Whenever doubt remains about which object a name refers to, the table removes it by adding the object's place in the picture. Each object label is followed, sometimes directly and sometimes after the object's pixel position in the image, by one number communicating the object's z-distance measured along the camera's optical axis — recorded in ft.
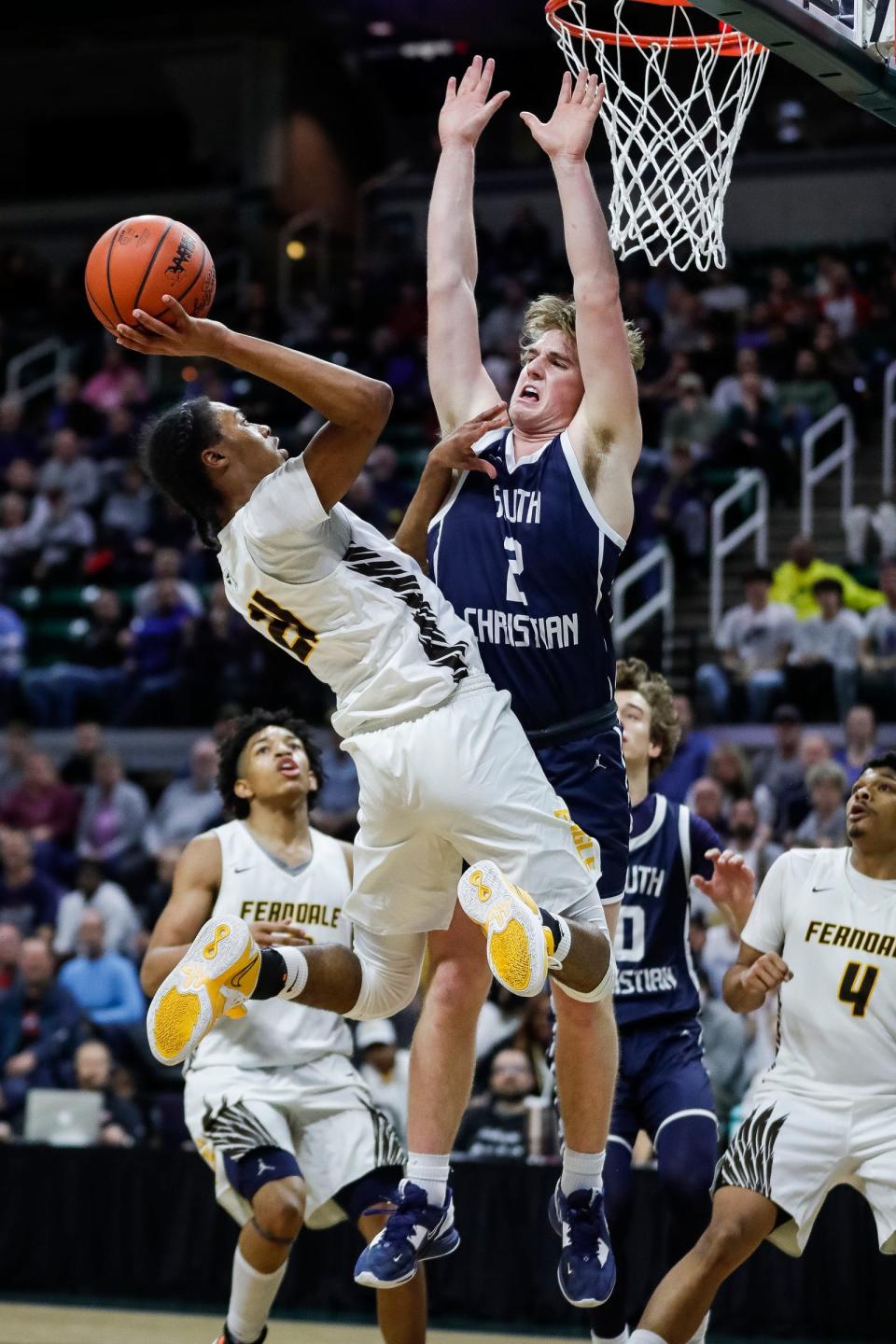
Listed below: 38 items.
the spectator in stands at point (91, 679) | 47.11
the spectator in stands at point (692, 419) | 47.26
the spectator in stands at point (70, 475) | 53.42
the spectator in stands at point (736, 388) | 47.88
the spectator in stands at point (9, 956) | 36.17
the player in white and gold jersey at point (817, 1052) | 20.24
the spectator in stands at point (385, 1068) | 31.12
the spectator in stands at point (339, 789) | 40.52
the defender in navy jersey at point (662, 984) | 20.97
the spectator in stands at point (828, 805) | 33.71
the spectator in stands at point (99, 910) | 38.17
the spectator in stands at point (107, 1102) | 32.76
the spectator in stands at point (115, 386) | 58.49
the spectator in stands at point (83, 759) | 44.96
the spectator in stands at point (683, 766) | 37.50
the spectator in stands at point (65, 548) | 52.06
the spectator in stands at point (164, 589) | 47.03
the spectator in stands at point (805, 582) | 40.45
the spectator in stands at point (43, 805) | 44.21
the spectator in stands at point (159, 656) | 45.88
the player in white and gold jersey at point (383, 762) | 16.34
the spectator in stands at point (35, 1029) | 34.55
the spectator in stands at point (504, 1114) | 30.71
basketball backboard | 17.25
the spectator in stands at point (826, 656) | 38.60
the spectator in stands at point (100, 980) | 36.47
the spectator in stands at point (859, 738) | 35.83
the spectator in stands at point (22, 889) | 40.24
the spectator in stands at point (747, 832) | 34.06
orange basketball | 16.19
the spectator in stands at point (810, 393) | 47.93
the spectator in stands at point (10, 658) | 48.26
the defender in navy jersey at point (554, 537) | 17.43
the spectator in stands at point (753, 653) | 39.63
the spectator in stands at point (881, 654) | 38.42
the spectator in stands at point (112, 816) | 42.86
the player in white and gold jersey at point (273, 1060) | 21.39
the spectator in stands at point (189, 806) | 41.60
